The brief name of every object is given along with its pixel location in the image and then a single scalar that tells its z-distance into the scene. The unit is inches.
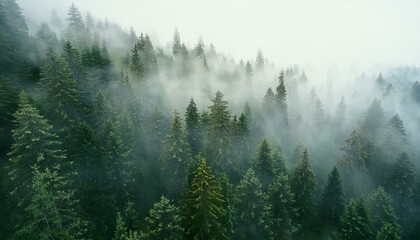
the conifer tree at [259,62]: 4677.7
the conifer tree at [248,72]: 3822.6
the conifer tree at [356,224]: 1641.2
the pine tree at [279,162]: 2062.0
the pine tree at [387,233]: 1568.7
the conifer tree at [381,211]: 1851.6
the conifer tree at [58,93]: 1665.8
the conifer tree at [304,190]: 1914.4
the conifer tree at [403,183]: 2240.4
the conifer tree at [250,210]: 1478.8
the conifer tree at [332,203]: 1977.1
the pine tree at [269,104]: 3093.0
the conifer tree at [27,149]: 1124.5
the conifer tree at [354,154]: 2356.1
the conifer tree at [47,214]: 915.0
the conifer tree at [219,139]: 1910.7
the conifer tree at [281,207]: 1635.1
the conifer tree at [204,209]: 1019.3
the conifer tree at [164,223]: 1021.8
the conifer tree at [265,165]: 1927.9
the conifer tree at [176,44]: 4343.0
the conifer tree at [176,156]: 1809.8
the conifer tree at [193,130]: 2055.9
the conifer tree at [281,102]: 3085.6
